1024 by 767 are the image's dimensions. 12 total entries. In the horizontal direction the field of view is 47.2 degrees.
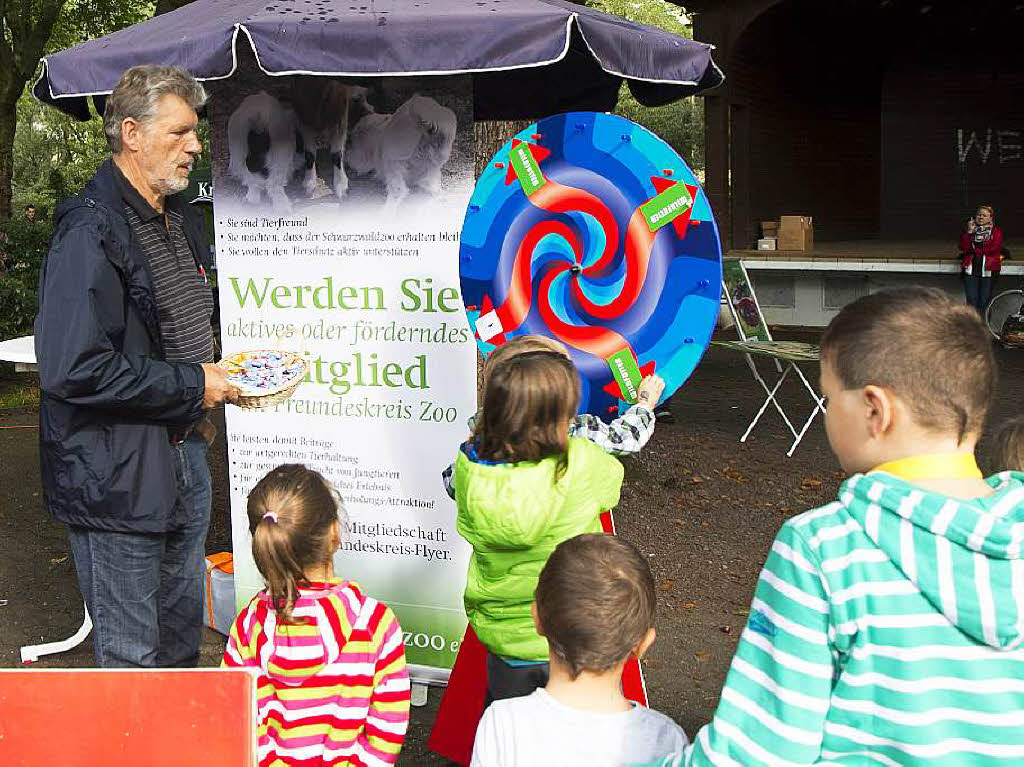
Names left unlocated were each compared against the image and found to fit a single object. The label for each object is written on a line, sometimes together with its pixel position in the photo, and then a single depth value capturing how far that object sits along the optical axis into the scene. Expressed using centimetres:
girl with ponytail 238
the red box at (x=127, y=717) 175
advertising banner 391
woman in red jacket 1319
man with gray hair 280
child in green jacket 267
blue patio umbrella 340
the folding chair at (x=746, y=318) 822
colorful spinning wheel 322
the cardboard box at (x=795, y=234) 1622
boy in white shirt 202
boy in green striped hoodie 150
